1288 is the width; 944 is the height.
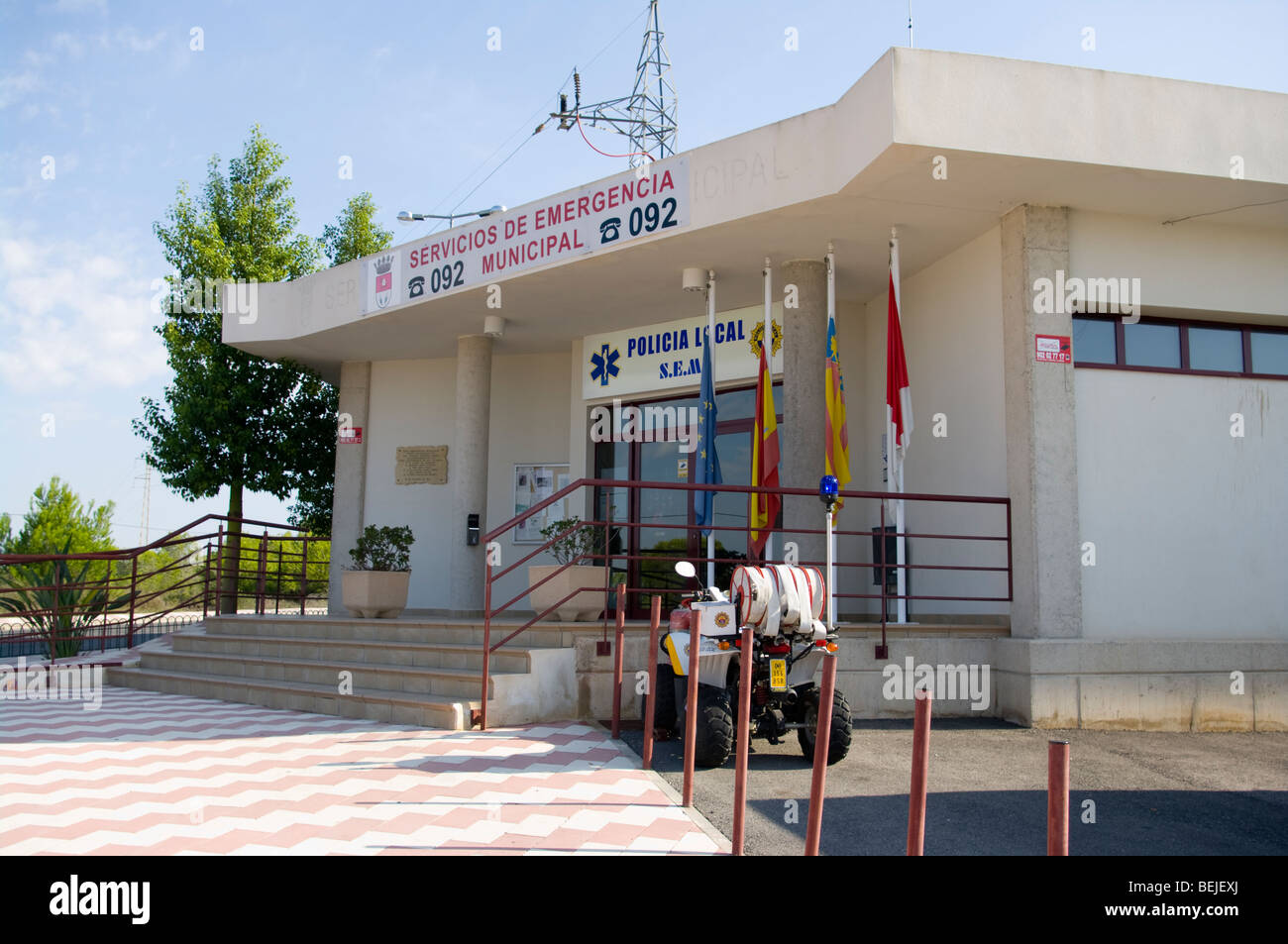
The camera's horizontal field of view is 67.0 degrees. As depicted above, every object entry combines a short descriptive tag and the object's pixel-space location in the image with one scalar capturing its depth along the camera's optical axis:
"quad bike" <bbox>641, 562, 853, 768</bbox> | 5.89
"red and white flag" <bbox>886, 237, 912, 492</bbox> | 9.06
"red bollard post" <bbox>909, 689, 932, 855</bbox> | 2.80
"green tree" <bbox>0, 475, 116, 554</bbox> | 24.50
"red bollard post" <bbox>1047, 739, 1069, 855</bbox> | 2.41
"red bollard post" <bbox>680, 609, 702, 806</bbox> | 5.06
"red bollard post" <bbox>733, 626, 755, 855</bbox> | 4.11
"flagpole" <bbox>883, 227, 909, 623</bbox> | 8.98
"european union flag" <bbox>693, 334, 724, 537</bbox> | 9.98
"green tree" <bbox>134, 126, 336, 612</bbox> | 13.24
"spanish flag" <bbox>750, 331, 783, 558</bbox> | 9.52
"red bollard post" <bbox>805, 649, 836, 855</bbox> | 3.37
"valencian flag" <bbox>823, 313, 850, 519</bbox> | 9.30
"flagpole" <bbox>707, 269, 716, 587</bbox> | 10.09
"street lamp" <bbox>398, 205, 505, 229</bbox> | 15.06
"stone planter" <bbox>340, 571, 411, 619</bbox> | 10.25
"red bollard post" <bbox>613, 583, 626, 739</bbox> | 6.91
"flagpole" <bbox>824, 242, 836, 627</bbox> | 9.62
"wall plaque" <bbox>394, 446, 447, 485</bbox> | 13.27
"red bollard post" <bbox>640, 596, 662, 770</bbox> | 5.80
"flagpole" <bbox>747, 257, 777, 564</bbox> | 10.09
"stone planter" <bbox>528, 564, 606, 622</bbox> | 8.64
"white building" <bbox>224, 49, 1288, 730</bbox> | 7.61
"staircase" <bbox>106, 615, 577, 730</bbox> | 7.55
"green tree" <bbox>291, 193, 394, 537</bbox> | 16.70
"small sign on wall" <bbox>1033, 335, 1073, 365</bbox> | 8.13
